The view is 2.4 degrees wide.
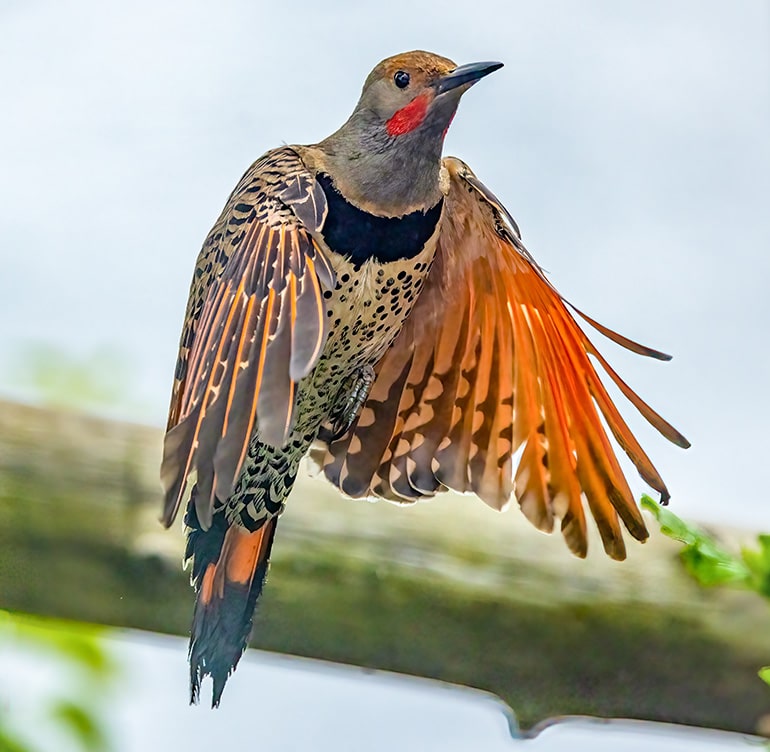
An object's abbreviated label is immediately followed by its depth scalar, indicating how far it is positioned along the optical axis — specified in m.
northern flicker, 6.80
